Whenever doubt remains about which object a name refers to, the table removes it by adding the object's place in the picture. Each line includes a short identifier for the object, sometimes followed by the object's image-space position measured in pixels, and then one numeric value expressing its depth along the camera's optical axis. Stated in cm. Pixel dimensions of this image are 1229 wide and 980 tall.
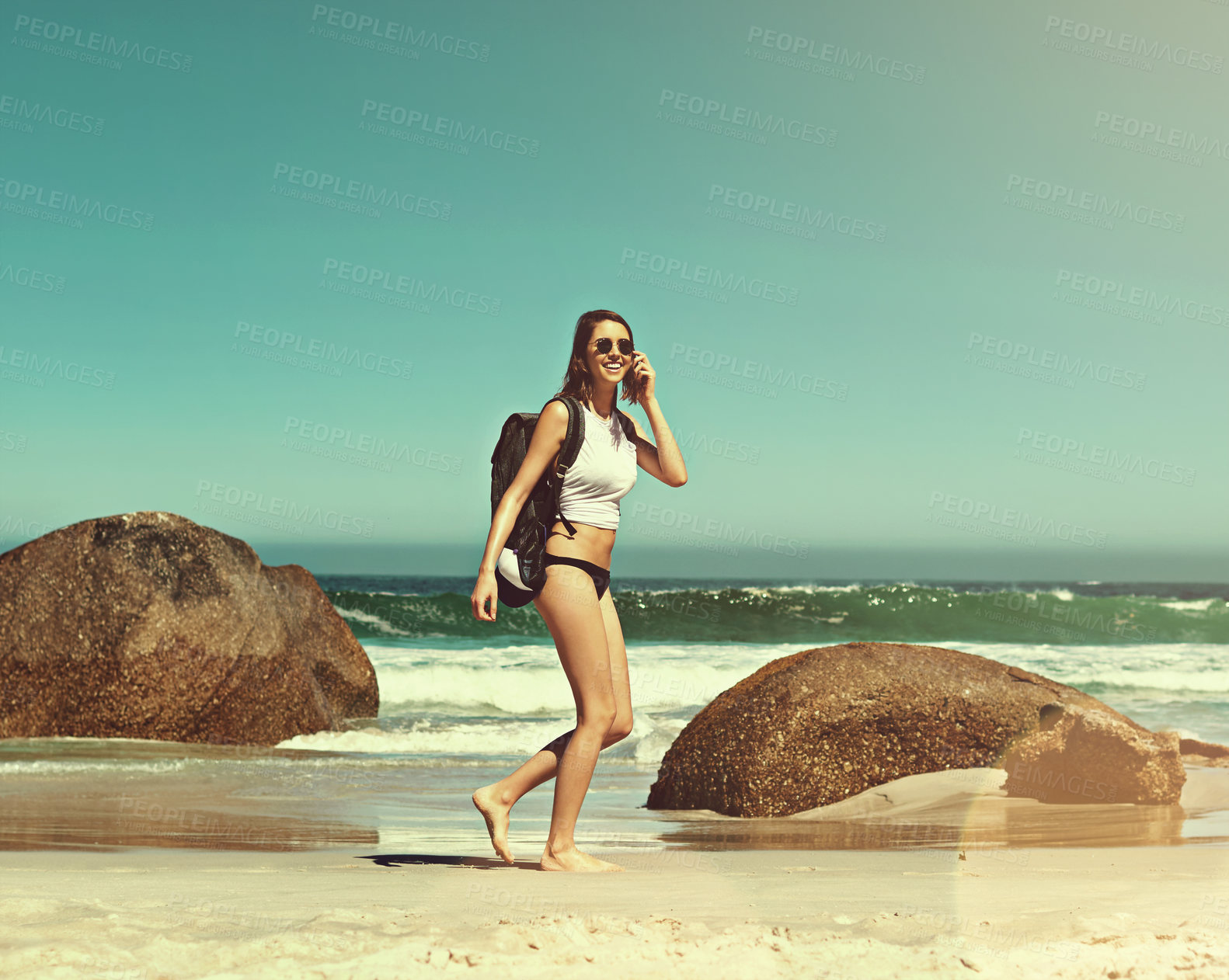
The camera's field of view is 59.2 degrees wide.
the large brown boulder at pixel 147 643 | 932
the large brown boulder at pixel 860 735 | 604
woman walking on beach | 386
